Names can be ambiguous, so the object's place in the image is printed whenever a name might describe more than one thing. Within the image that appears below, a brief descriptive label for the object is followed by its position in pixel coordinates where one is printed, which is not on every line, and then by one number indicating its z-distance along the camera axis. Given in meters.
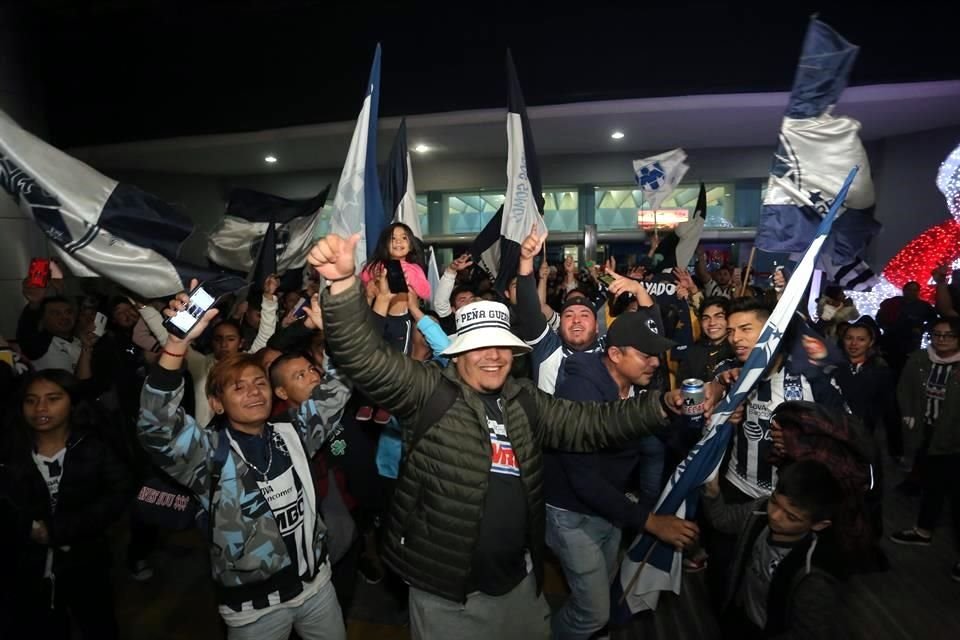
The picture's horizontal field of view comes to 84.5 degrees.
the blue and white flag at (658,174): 9.18
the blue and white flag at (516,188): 4.64
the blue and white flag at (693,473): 2.63
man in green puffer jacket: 2.13
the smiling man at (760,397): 3.23
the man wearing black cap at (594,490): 2.81
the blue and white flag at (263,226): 6.38
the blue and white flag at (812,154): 3.88
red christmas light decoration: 11.24
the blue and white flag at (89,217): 2.90
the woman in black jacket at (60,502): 2.57
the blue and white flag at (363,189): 3.52
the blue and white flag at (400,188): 5.59
